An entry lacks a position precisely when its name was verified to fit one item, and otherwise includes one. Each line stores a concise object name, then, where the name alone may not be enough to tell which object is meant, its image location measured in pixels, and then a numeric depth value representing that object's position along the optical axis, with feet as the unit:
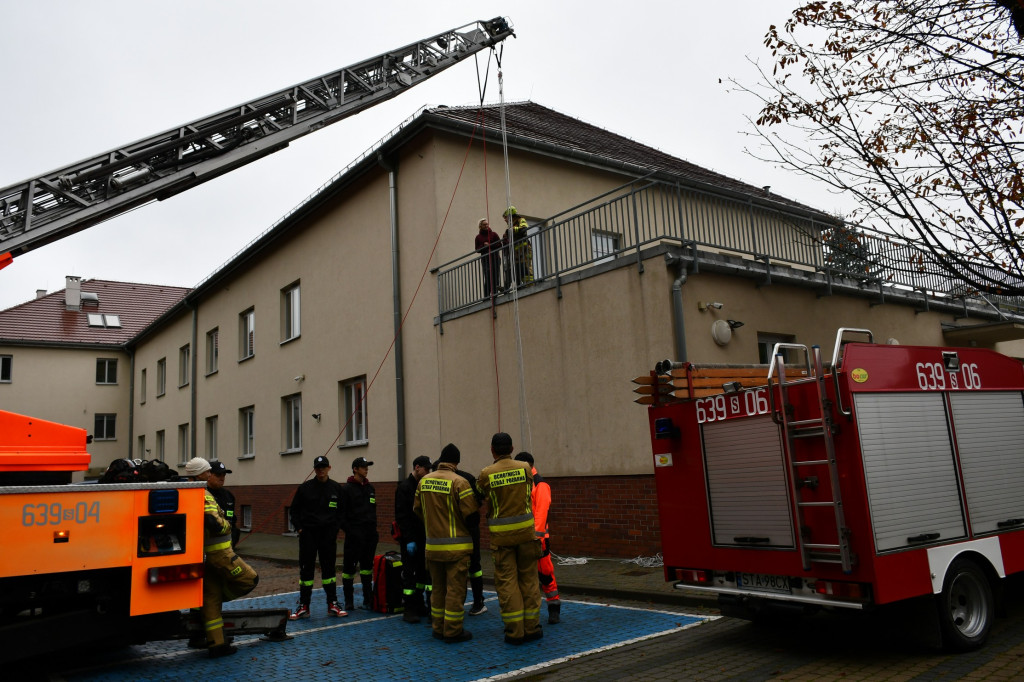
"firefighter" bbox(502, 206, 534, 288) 43.57
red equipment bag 29.12
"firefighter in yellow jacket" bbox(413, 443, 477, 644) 23.49
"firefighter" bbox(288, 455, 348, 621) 29.25
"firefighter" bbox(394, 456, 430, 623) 27.43
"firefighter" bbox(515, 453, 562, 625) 25.29
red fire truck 18.92
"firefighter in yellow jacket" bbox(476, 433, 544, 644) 22.80
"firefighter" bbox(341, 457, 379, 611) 30.45
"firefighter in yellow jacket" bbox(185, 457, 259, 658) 22.40
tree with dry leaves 27.07
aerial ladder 28.37
